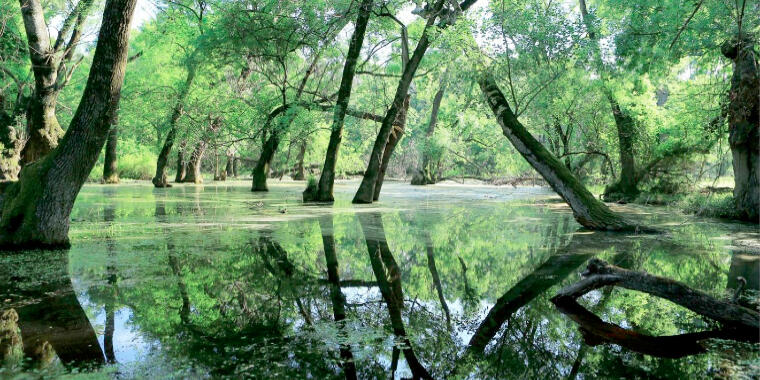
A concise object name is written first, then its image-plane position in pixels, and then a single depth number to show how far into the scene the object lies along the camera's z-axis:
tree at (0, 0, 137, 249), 7.02
